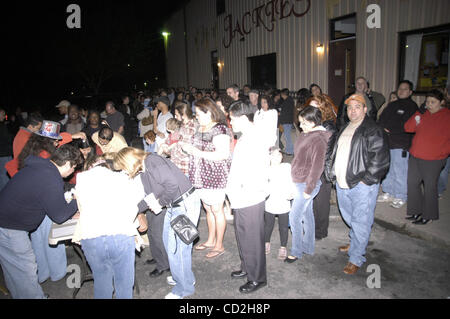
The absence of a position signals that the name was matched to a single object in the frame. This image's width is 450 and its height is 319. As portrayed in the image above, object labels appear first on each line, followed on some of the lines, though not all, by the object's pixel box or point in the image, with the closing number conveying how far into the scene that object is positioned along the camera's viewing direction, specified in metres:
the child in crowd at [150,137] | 5.81
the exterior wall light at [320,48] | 10.51
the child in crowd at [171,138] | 4.62
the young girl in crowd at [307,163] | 3.91
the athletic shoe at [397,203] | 5.69
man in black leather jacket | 3.70
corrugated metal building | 7.68
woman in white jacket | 2.82
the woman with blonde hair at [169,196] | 3.13
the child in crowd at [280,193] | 4.09
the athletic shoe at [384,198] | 6.01
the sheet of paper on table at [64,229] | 3.49
